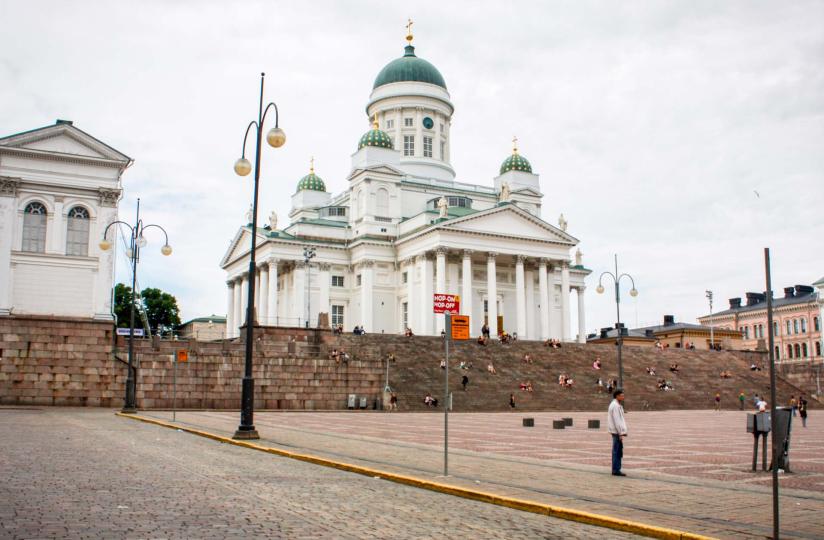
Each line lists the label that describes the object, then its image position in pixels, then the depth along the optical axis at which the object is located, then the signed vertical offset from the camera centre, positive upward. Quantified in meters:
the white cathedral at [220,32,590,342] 71.06 +11.11
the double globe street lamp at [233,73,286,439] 21.53 +0.72
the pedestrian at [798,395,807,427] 33.80 -1.40
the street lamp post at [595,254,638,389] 42.81 +4.27
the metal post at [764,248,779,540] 8.52 -0.34
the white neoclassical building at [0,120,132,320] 45.19 +8.93
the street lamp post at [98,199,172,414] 35.72 +5.34
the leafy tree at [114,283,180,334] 101.31 +8.97
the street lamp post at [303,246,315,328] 68.44 +9.80
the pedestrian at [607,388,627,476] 14.48 -0.92
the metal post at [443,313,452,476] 13.99 +0.68
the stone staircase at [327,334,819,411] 48.16 +0.20
